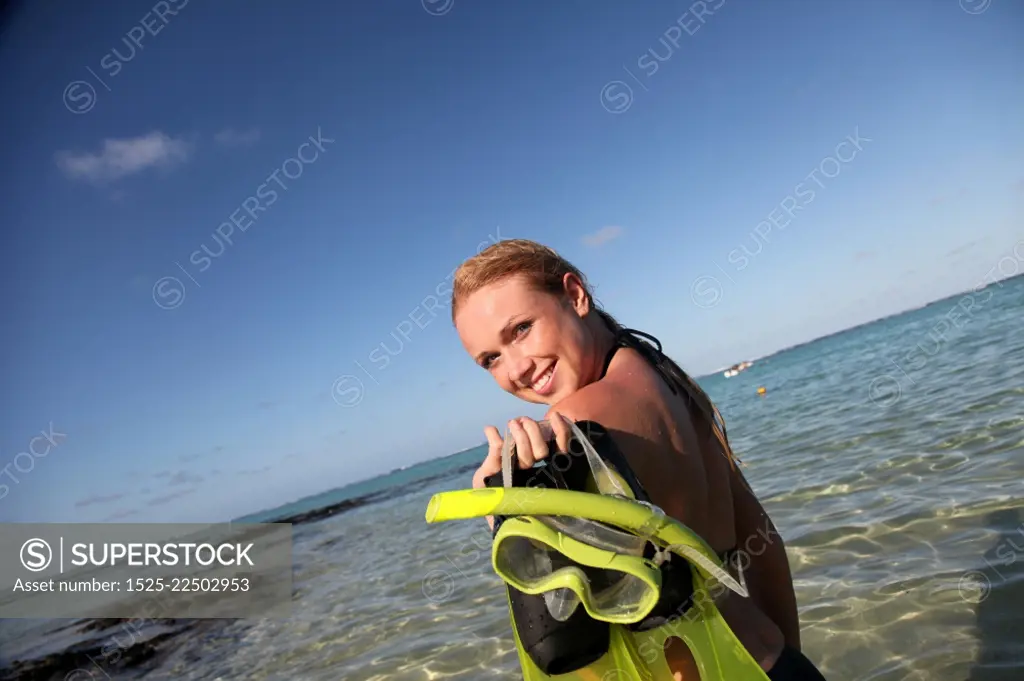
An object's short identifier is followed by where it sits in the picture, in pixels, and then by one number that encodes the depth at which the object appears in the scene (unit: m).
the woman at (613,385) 1.57
